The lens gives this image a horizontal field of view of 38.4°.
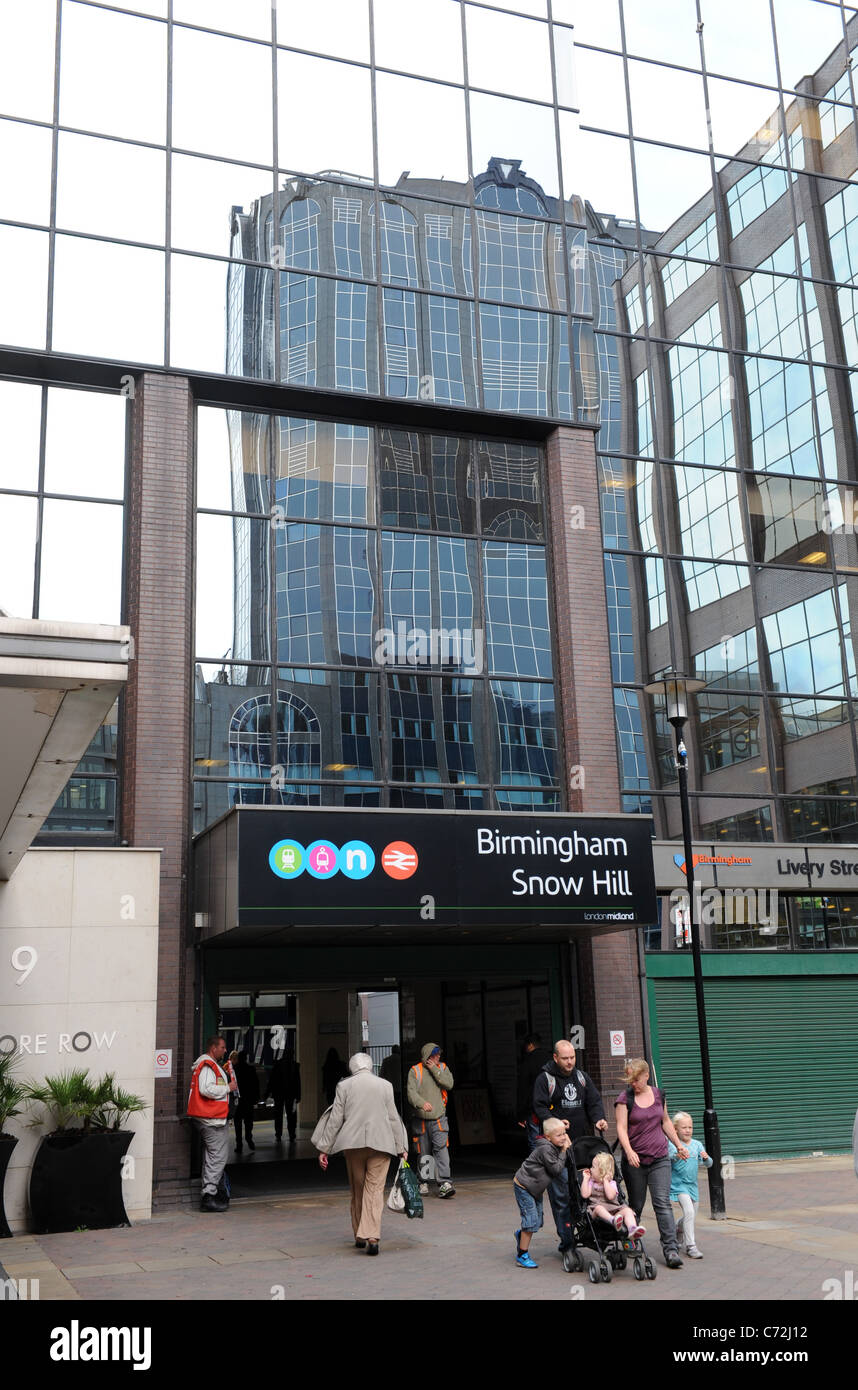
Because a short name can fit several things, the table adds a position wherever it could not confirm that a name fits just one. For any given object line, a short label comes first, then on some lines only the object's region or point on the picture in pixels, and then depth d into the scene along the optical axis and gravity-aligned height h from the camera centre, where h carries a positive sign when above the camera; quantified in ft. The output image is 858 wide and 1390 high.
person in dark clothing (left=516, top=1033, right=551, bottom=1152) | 51.47 -2.66
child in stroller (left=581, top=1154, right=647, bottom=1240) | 32.01 -5.05
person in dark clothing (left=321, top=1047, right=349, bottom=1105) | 72.69 -3.68
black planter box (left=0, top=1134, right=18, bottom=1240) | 41.88 -4.23
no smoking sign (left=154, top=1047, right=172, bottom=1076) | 47.85 -1.85
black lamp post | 44.37 +7.87
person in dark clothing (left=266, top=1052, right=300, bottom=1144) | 77.05 -4.86
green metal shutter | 58.18 -3.23
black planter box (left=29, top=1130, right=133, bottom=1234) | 42.65 -5.59
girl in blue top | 34.19 -5.14
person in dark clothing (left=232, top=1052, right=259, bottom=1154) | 74.23 -5.01
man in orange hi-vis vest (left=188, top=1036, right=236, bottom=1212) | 45.24 -3.52
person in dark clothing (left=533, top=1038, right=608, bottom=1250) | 37.14 -2.89
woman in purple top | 33.01 -3.97
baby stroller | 31.12 -6.32
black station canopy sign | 44.88 +5.02
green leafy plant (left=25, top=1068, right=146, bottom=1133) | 43.88 -2.98
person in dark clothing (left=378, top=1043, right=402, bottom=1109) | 62.49 -3.20
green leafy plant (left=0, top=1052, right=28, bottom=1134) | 42.68 -2.46
